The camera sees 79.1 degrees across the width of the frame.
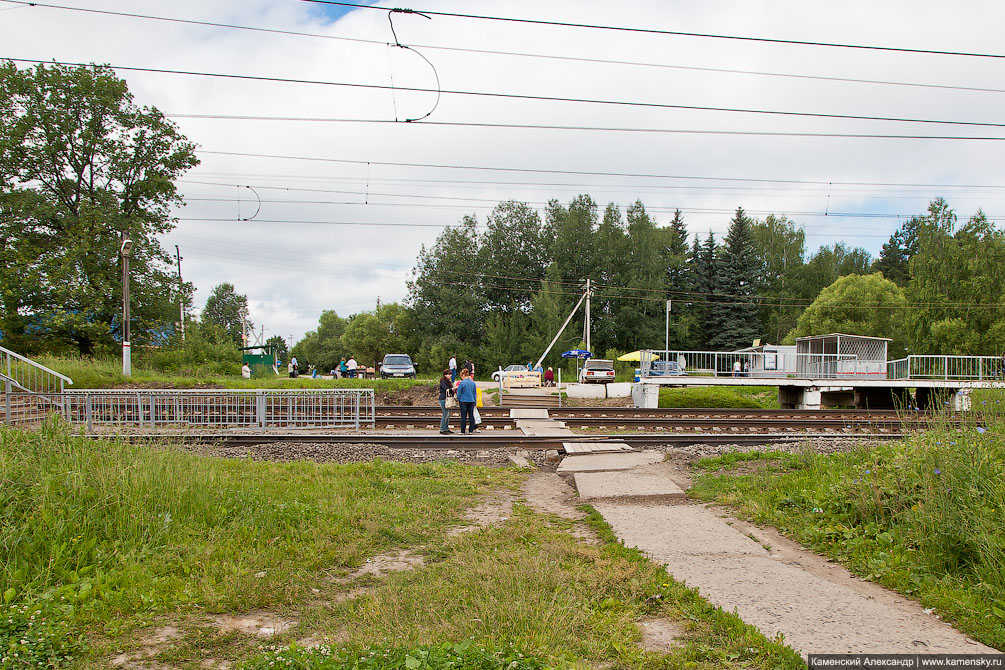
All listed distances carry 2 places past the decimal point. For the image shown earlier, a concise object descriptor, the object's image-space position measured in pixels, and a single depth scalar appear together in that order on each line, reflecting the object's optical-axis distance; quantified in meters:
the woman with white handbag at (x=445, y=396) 16.23
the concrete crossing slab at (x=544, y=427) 16.39
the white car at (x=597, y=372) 40.75
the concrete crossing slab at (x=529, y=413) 20.17
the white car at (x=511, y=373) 39.02
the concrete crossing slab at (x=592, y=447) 13.35
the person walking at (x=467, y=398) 16.58
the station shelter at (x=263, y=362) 41.88
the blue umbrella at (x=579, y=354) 44.50
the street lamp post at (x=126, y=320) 27.11
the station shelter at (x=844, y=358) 30.16
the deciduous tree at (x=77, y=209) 31.03
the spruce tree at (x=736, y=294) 72.12
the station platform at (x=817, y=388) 27.32
